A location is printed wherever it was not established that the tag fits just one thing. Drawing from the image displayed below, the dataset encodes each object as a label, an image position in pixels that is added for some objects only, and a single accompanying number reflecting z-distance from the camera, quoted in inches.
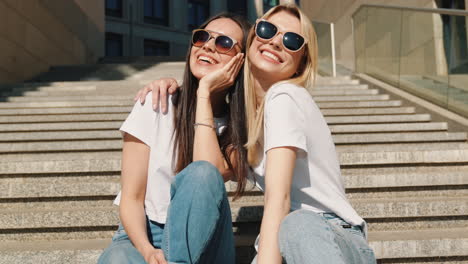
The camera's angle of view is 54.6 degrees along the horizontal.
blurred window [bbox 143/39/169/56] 950.4
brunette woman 56.5
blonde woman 50.9
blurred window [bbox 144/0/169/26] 961.5
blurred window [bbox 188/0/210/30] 1030.4
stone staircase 87.3
